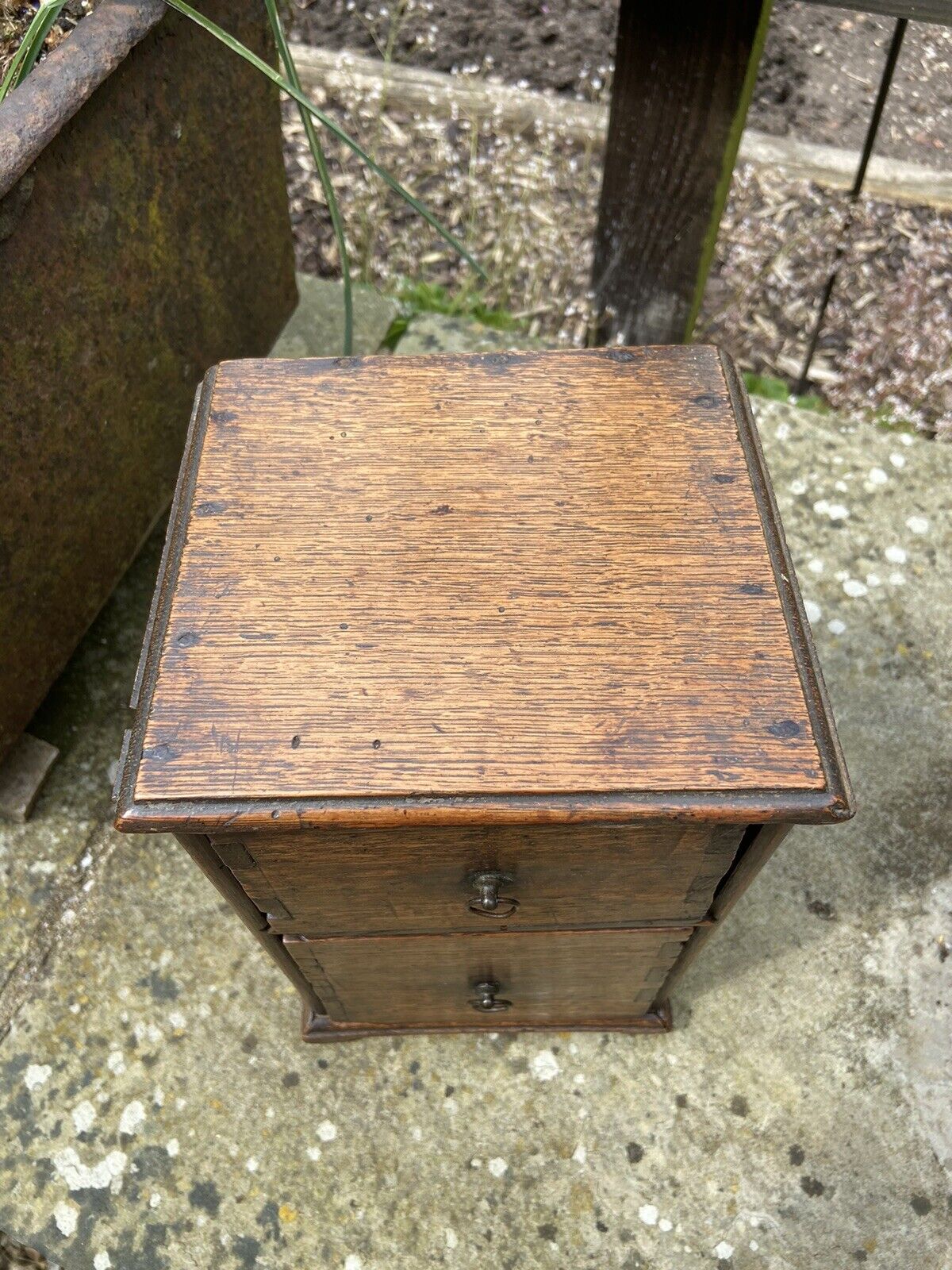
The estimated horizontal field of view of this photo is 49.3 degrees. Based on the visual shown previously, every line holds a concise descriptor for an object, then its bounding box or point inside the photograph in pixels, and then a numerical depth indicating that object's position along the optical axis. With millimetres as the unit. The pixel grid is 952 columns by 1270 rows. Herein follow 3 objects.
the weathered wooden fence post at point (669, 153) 604
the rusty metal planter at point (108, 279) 512
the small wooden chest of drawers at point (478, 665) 361
